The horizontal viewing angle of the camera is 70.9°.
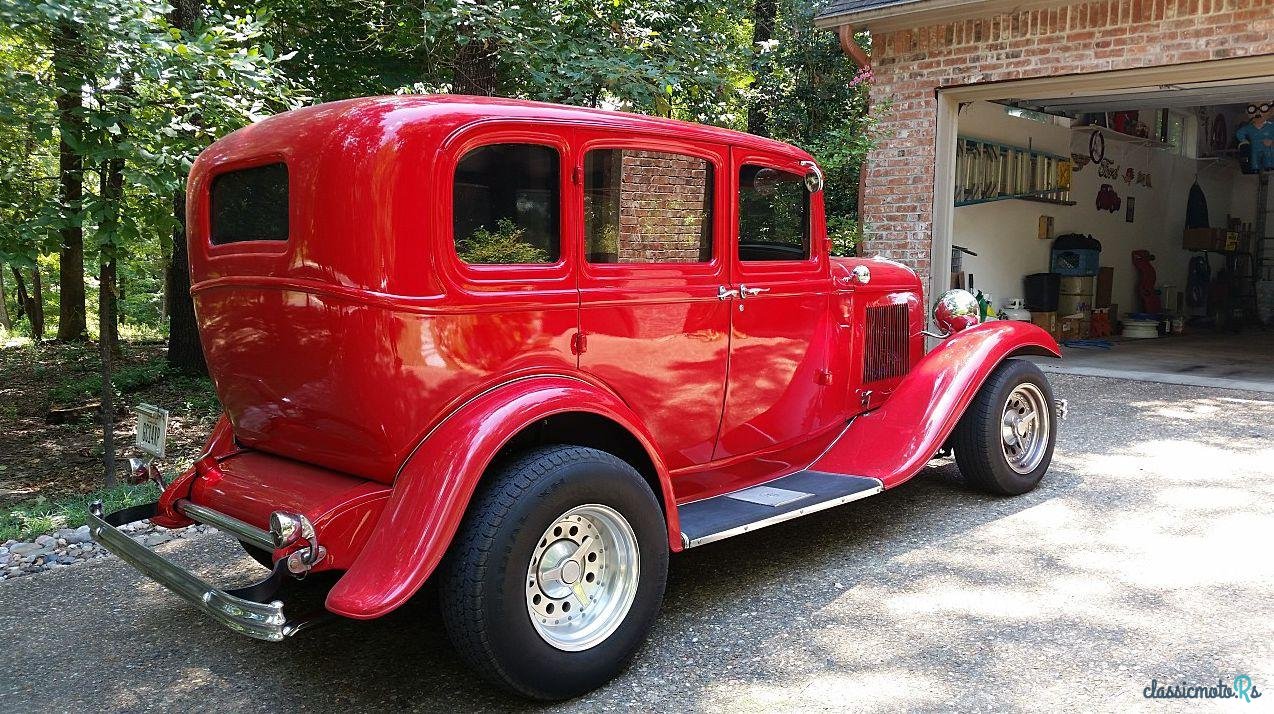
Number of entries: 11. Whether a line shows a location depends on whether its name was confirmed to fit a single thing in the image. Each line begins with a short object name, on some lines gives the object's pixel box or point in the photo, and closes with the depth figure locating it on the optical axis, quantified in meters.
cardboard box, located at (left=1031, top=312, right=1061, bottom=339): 11.44
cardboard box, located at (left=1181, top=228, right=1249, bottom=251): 14.81
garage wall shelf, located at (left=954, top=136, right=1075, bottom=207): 9.80
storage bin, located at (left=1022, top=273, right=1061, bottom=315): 11.41
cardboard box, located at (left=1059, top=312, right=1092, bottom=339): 12.05
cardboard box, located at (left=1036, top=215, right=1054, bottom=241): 11.65
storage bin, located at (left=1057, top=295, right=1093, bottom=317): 11.95
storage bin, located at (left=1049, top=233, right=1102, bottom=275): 11.83
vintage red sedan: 2.65
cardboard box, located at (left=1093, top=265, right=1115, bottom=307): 12.84
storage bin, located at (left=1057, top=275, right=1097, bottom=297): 11.91
